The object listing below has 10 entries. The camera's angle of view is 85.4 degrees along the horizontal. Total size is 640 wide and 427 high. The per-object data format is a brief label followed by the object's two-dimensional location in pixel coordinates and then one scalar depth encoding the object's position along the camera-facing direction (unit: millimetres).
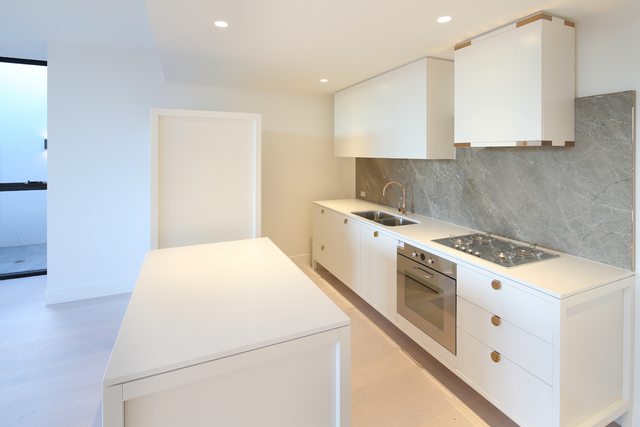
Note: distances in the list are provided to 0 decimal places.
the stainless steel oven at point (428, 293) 2229
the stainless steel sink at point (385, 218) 3451
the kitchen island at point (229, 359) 1077
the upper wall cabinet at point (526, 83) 1934
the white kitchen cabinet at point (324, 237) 3938
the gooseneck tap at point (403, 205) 3562
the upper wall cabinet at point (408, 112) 2797
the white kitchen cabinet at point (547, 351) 1628
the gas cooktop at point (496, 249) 2041
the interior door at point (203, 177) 2582
